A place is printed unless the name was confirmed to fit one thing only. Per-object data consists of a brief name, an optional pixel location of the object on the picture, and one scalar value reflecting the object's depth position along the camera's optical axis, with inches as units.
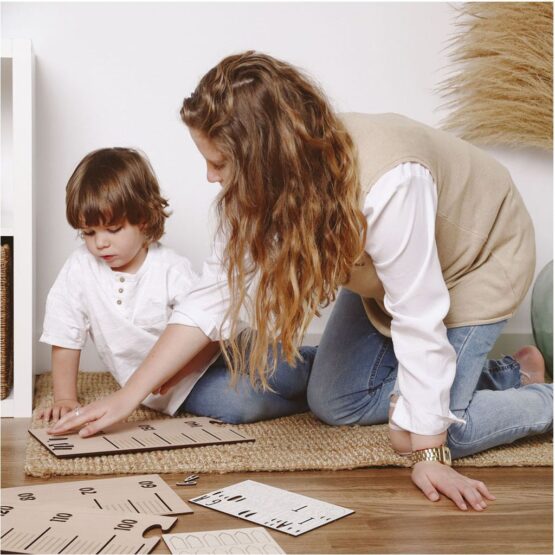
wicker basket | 60.5
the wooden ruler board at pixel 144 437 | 47.9
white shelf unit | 59.5
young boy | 57.4
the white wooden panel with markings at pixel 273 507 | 38.3
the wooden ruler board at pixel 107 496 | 39.4
